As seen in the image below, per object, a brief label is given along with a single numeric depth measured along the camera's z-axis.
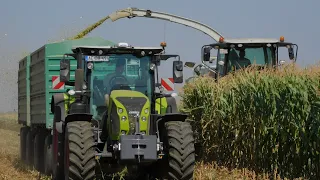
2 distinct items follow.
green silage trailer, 29.28
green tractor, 19.75
